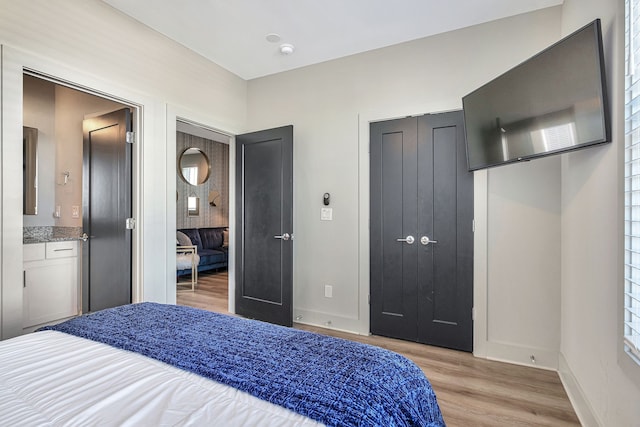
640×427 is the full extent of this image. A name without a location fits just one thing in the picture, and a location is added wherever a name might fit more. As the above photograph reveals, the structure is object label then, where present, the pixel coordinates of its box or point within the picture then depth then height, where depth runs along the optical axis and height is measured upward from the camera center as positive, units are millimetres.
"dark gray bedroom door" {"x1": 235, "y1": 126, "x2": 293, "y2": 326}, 3398 -135
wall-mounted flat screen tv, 1648 +650
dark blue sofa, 6129 -667
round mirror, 6715 +972
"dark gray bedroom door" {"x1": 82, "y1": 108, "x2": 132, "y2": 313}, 2855 +17
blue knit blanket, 950 -534
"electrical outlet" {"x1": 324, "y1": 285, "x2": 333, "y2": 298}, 3434 -818
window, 1352 +151
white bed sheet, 865 -539
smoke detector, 3135 +1582
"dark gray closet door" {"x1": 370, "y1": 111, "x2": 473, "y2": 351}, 2838 -167
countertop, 3484 -214
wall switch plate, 3443 -12
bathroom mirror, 3500 +453
